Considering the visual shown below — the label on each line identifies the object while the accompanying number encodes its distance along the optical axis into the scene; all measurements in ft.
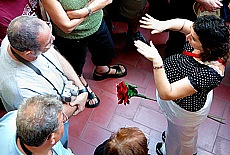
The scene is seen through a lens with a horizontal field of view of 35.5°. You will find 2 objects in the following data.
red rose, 7.50
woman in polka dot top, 6.22
